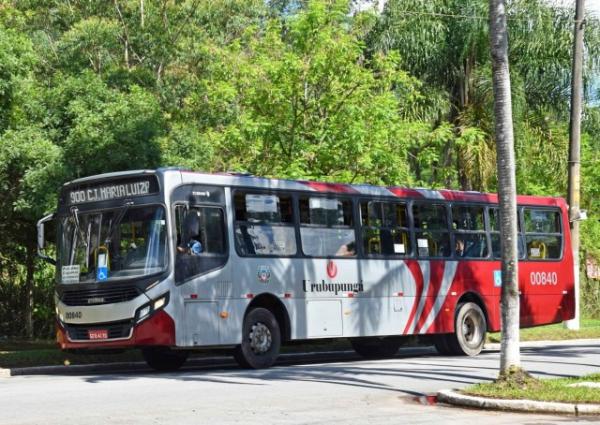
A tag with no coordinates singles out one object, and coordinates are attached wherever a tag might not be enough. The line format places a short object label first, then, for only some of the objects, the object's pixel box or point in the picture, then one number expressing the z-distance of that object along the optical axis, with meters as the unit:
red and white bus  18.27
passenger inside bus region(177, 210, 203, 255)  18.39
